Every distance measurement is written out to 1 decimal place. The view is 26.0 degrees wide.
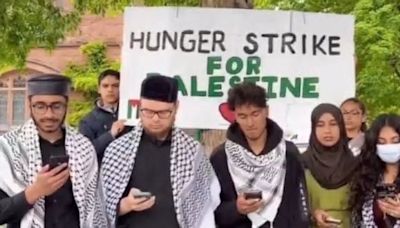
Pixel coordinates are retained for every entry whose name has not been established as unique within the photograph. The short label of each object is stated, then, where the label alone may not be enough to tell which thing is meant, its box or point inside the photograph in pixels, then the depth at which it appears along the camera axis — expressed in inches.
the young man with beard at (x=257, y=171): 187.0
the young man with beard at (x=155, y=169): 176.2
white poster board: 235.5
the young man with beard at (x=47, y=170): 166.4
